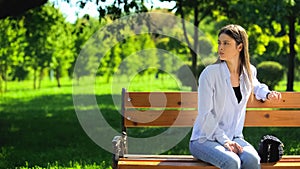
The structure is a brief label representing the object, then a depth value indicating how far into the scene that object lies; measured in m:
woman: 7.12
